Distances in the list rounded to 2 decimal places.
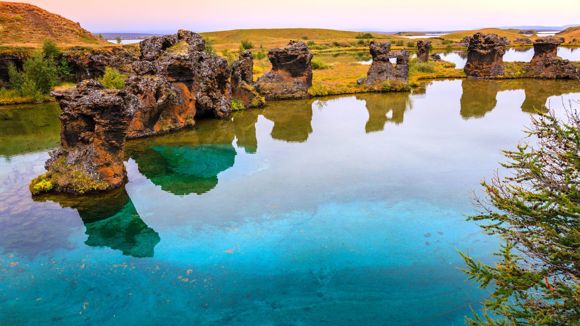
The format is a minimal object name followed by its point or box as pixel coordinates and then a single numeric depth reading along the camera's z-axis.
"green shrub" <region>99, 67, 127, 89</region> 35.37
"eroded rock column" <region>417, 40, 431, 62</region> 67.60
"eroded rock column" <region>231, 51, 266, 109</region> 36.91
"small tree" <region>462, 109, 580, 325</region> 7.23
